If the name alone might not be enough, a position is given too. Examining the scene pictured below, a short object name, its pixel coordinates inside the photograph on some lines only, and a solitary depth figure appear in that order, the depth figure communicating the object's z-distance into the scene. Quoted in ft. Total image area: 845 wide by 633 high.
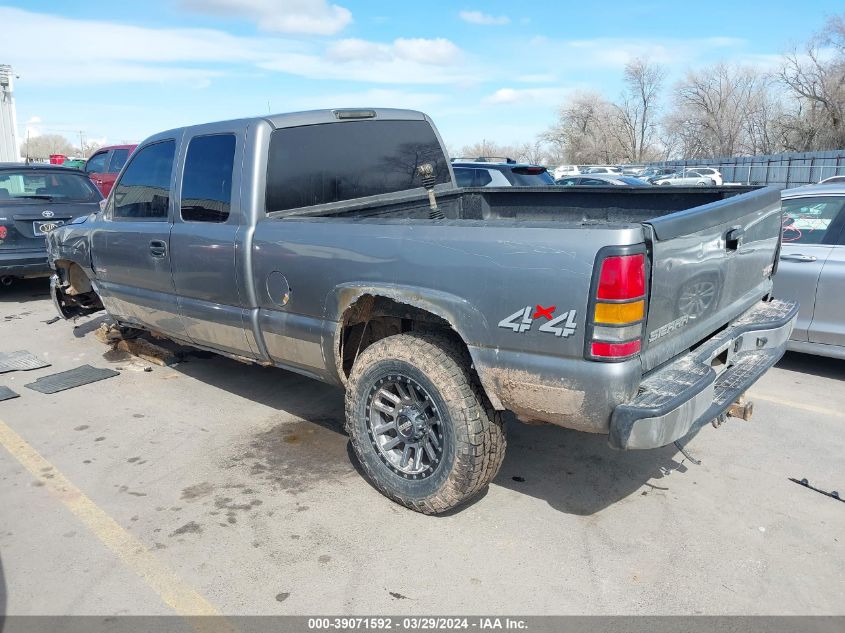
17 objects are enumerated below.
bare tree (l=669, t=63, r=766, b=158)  187.62
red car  46.21
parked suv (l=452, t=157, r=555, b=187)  30.78
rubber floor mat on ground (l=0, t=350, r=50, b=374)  19.84
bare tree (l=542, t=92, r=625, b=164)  235.61
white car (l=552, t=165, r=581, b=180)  126.68
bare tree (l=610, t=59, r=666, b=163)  230.89
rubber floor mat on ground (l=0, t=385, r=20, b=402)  17.33
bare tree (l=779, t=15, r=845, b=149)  153.79
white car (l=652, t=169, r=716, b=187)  102.19
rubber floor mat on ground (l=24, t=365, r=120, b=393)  18.15
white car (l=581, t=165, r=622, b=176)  122.21
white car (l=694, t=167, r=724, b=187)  109.60
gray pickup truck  8.94
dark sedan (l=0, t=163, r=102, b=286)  27.40
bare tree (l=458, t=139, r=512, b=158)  233.82
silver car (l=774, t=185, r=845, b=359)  17.17
